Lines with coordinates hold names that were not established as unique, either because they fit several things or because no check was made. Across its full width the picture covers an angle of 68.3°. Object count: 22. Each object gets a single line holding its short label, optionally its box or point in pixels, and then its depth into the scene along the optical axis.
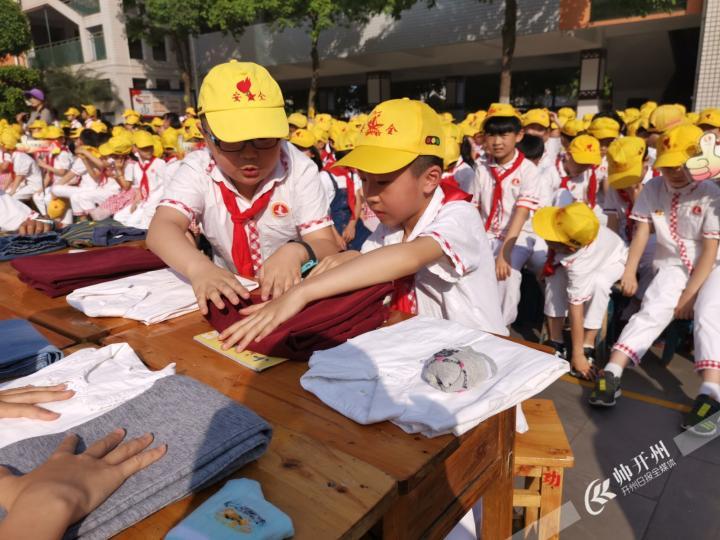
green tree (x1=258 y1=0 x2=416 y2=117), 14.44
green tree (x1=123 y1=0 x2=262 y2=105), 17.94
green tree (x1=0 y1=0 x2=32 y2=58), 24.11
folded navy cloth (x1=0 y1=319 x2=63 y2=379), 1.31
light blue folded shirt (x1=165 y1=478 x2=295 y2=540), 0.75
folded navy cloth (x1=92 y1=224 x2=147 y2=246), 2.83
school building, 15.30
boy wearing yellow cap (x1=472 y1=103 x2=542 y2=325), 4.28
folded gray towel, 0.81
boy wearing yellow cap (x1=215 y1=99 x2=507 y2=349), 1.52
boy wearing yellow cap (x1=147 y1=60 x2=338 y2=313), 1.74
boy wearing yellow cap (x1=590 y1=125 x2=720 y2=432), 3.06
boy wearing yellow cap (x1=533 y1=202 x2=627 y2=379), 3.53
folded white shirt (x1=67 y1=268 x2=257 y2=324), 1.72
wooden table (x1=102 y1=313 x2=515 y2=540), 0.92
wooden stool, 1.85
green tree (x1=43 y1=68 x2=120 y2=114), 22.92
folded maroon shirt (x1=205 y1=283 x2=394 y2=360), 1.36
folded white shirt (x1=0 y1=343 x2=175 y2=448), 1.02
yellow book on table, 1.33
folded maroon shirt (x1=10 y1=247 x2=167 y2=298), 1.98
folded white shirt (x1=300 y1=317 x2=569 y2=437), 1.06
